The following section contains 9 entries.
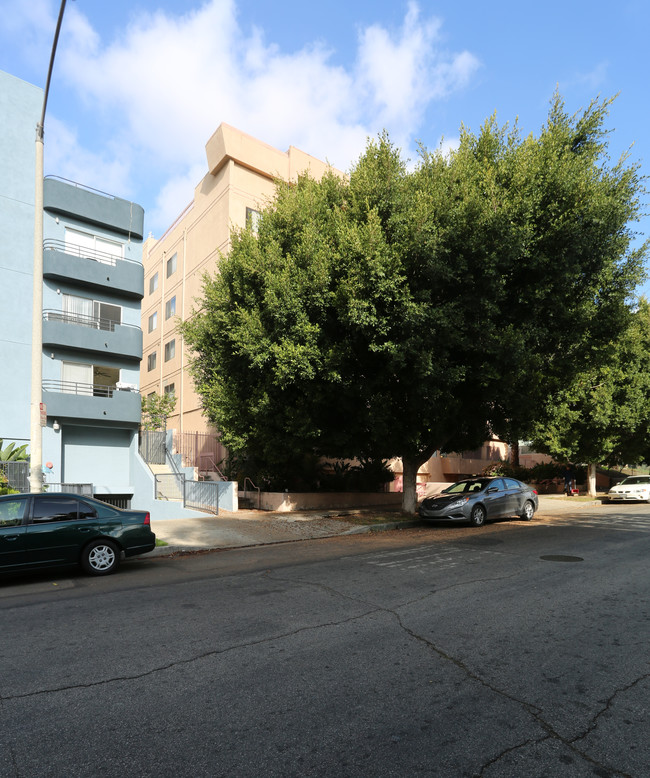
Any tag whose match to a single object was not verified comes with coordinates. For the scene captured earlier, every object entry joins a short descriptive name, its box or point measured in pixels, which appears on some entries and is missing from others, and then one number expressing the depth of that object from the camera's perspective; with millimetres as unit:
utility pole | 10063
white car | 25344
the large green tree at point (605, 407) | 24422
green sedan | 8023
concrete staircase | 20609
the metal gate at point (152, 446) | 23578
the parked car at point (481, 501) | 15266
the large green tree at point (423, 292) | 12219
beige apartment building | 25281
